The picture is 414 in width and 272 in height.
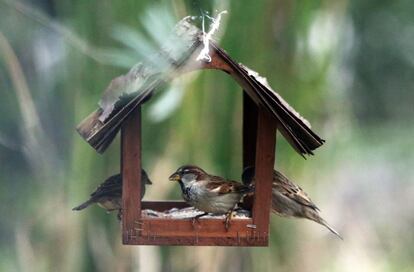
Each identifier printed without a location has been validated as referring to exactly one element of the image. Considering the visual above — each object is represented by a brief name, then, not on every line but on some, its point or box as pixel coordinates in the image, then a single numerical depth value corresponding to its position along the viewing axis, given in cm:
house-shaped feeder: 807
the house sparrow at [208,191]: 816
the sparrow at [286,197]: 826
